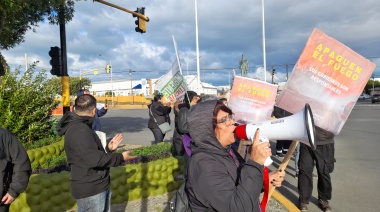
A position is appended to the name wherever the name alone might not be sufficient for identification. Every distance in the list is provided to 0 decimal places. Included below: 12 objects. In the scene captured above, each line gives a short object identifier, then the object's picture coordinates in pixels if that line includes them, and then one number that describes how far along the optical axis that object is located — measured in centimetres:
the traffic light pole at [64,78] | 752
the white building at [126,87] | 7888
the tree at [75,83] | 6172
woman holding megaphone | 152
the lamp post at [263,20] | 2261
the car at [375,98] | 3847
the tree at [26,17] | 653
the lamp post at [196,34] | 2131
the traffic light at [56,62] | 743
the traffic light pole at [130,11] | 945
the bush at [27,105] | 636
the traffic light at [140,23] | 1139
